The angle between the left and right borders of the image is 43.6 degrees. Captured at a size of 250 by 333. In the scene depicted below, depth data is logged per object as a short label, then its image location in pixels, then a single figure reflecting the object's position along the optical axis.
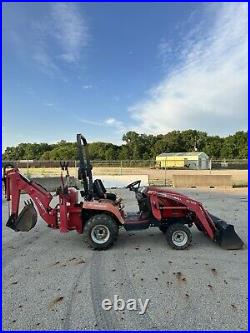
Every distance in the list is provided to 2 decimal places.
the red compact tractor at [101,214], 5.62
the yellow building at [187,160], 54.99
